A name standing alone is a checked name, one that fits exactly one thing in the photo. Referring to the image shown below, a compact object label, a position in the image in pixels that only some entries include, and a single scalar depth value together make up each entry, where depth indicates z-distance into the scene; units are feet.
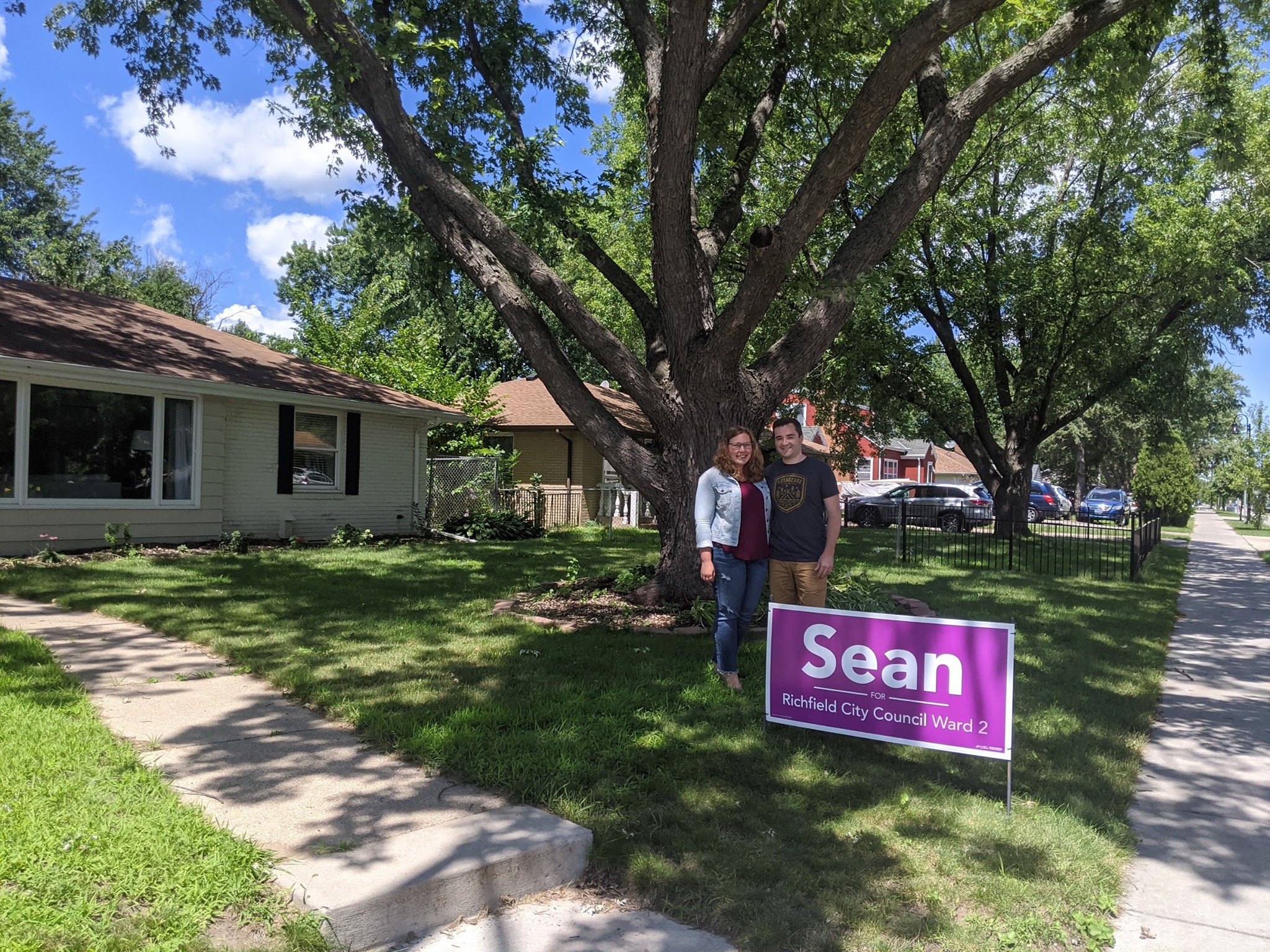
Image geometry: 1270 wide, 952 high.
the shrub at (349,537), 49.26
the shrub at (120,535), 40.47
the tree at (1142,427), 78.48
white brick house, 38.34
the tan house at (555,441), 79.36
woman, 18.75
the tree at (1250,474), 128.98
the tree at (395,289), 34.24
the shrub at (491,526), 57.62
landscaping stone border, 25.21
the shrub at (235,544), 43.39
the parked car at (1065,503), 138.41
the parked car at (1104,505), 128.16
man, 18.62
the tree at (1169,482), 136.26
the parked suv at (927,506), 90.84
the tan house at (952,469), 233.96
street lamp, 158.92
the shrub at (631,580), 30.48
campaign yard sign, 14.16
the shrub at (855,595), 24.08
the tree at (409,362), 67.72
